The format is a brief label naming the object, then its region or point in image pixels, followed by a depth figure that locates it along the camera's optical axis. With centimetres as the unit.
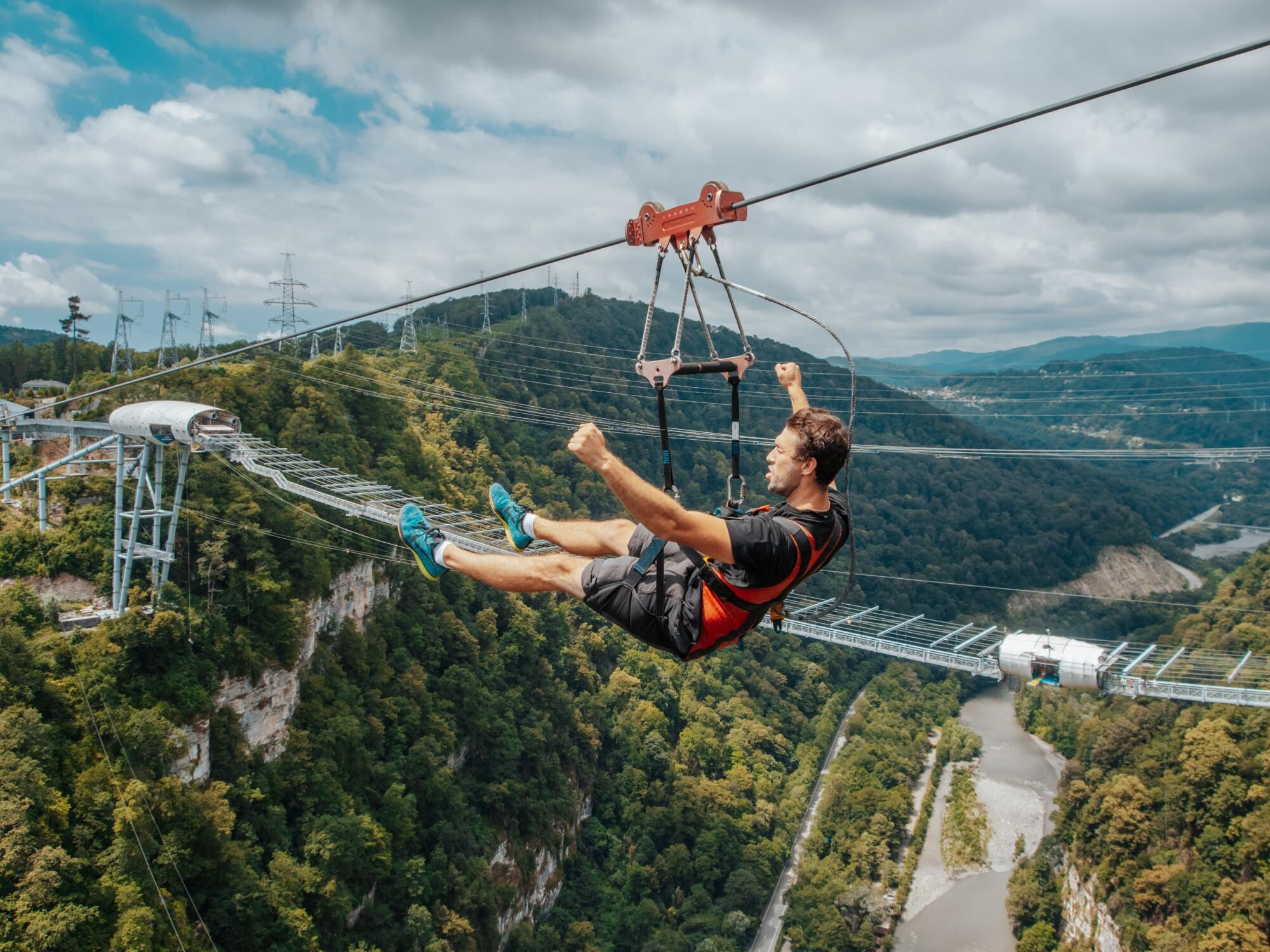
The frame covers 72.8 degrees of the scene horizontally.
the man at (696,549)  296
